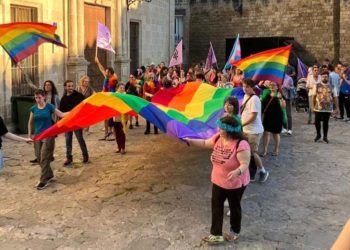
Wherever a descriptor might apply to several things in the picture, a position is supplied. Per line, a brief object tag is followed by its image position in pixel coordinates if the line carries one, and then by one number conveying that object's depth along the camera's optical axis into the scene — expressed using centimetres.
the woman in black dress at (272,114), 918
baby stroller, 1708
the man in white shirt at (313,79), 1262
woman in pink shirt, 502
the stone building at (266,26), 2694
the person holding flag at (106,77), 1134
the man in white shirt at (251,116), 715
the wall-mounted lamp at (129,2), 1755
